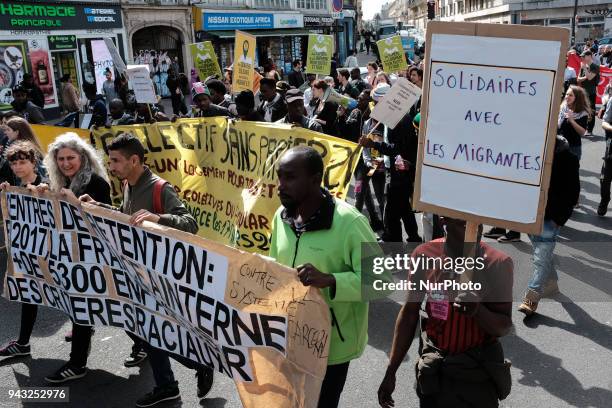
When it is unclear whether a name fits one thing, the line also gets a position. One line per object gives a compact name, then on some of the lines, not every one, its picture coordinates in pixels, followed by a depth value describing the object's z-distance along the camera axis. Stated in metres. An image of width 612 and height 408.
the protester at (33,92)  16.27
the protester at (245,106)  7.07
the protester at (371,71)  13.45
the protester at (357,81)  13.31
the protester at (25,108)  10.38
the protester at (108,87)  17.42
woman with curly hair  4.12
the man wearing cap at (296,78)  21.23
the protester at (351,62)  24.40
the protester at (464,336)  2.48
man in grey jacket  3.63
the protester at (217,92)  8.97
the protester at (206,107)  7.97
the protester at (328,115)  8.62
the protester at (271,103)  7.80
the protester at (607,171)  7.59
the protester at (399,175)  5.91
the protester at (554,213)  4.82
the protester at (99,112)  10.31
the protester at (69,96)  17.72
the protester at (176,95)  18.52
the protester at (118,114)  8.34
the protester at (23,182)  4.62
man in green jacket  2.74
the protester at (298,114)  6.05
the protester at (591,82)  13.42
